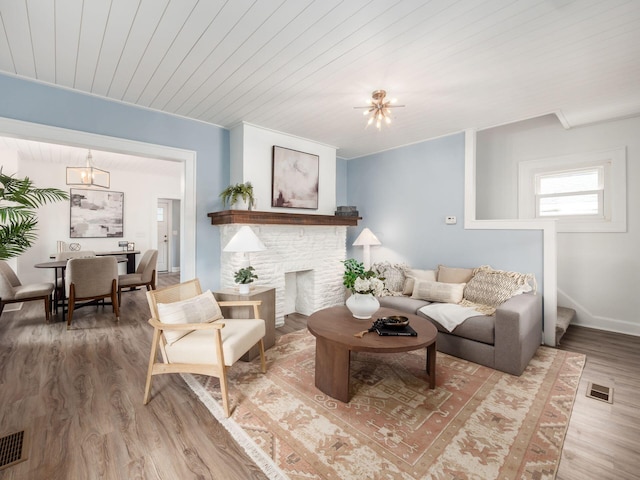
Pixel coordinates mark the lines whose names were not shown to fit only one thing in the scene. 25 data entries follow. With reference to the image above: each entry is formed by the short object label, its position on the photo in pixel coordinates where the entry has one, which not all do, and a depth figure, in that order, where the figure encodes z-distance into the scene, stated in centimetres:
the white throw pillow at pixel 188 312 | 221
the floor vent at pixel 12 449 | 160
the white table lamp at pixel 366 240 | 468
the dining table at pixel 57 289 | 430
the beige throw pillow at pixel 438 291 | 333
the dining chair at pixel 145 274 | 479
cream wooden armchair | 207
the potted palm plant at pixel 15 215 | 187
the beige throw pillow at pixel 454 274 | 362
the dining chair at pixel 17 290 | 370
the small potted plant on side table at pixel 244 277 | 309
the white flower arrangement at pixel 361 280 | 254
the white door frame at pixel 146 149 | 266
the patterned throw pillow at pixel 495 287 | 314
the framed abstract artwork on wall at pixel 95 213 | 609
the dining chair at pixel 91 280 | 384
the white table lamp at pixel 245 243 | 306
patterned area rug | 158
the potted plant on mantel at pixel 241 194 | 358
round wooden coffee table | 212
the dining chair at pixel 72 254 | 525
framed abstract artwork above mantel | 400
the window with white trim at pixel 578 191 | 357
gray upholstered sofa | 256
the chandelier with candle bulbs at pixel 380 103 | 283
